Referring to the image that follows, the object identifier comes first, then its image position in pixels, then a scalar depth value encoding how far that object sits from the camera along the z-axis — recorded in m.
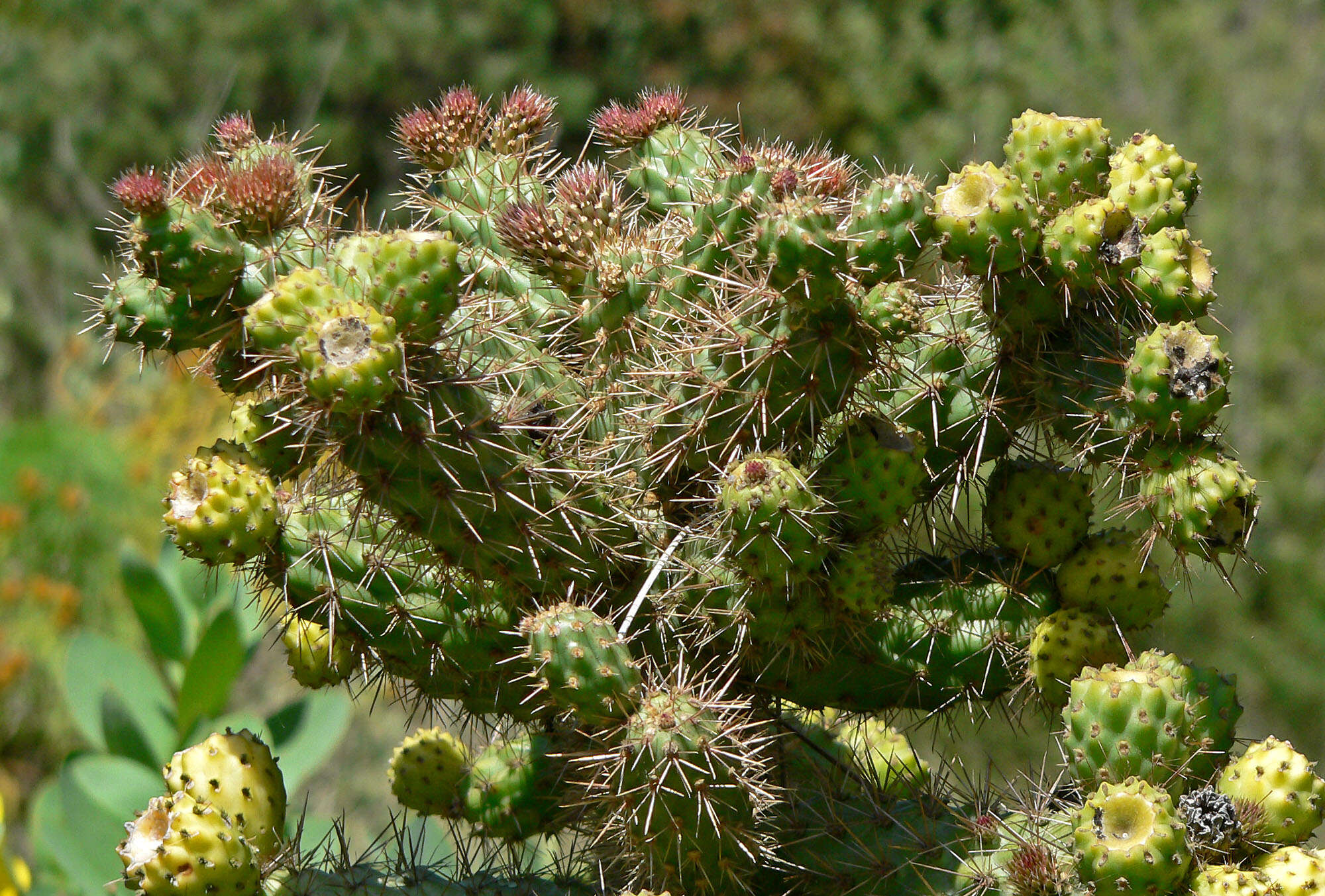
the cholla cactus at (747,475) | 1.40
